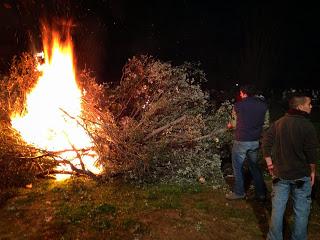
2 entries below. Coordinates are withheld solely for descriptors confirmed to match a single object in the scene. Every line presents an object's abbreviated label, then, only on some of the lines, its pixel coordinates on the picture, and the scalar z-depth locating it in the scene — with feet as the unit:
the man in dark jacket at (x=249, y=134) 22.39
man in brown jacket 15.29
